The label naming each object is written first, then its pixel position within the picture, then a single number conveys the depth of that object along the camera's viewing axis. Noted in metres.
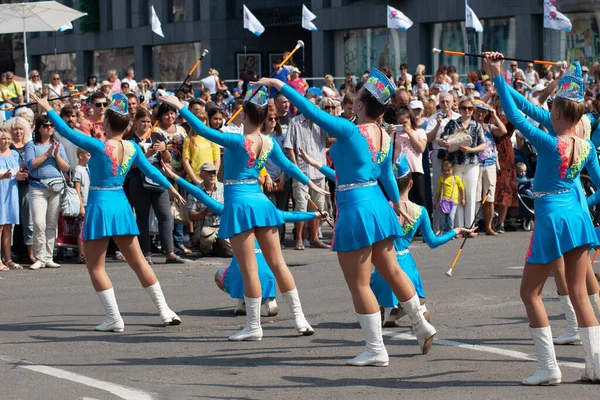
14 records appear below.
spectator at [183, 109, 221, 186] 14.34
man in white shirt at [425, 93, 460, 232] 16.02
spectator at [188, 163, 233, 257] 14.01
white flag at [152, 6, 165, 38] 29.81
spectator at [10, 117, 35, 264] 13.70
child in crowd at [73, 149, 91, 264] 13.90
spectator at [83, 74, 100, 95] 24.73
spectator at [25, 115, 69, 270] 13.50
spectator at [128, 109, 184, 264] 13.87
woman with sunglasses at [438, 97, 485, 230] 15.77
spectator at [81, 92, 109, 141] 14.23
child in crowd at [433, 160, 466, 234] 15.88
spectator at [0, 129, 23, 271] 13.35
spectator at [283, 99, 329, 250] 15.01
